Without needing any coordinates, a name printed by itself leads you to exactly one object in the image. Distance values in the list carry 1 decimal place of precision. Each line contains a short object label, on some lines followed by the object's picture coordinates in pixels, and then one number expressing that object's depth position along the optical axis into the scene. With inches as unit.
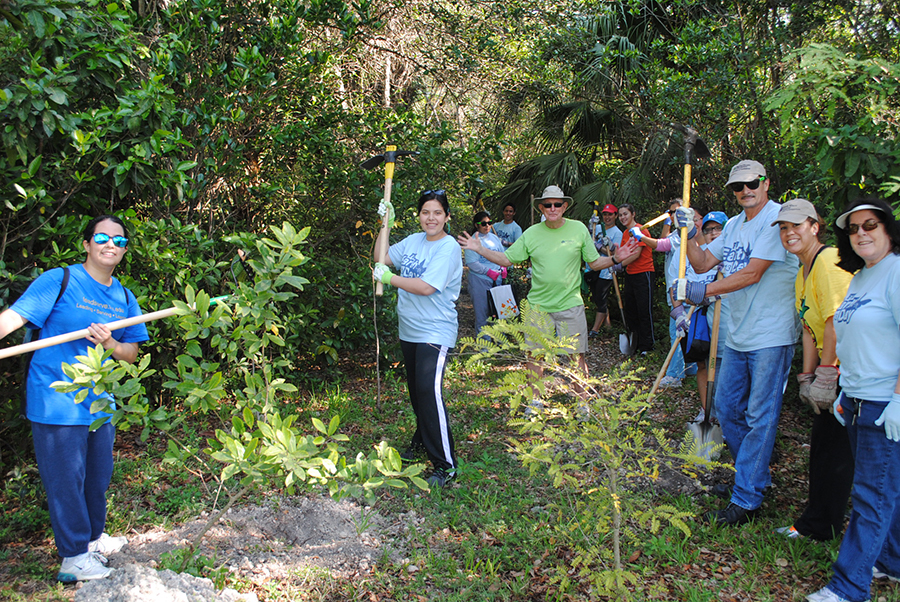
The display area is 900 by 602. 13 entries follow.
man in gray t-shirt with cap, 131.5
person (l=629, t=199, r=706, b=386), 225.1
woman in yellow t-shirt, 118.6
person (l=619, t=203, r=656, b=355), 280.2
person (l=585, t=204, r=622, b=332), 295.1
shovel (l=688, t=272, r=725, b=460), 162.1
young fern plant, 96.6
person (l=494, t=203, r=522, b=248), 335.0
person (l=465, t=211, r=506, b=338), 287.4
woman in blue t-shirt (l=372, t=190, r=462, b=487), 148.5
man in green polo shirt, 186.2
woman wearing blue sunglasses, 106.0
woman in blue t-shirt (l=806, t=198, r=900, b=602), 100.2
